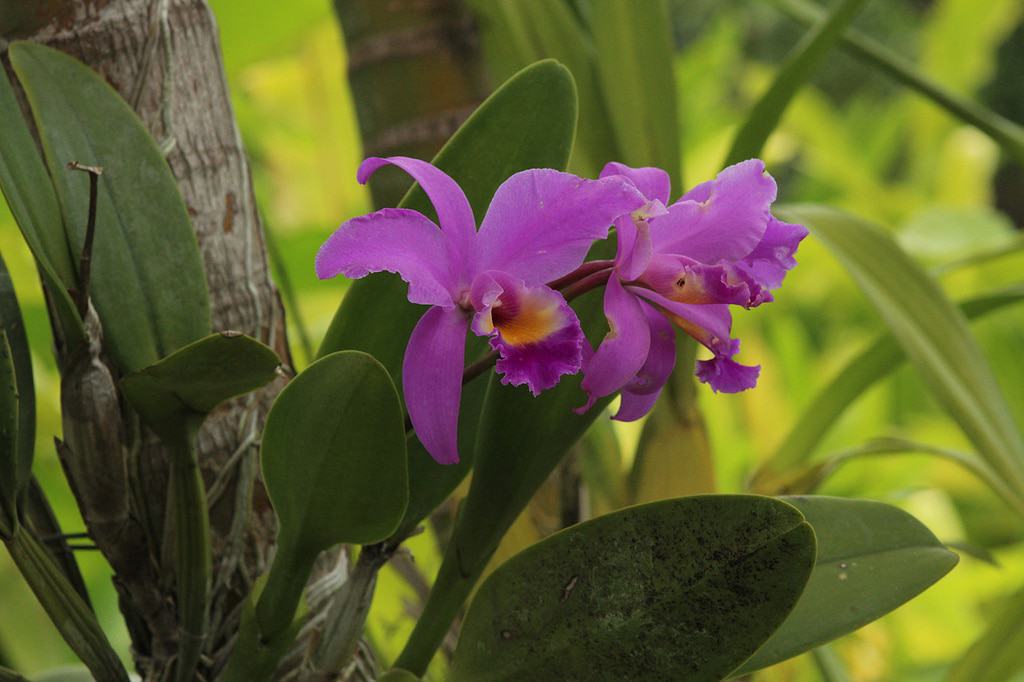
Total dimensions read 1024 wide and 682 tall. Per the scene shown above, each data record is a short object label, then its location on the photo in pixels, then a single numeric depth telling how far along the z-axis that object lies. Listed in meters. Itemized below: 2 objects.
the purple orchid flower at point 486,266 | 1.95
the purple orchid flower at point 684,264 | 1.98
